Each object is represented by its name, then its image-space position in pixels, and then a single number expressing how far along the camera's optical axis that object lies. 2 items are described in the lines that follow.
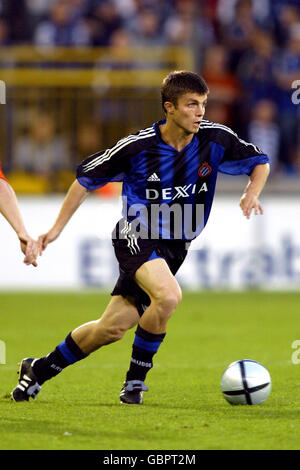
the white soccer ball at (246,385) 11.86
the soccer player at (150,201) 12.00
